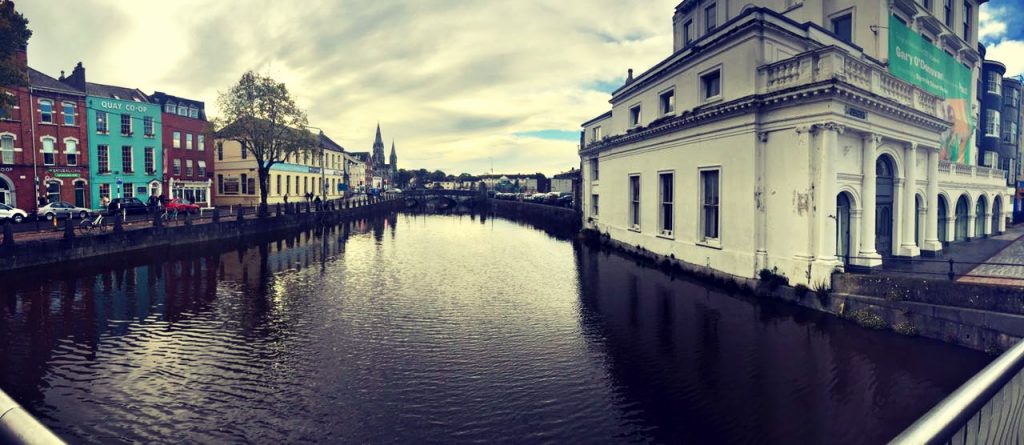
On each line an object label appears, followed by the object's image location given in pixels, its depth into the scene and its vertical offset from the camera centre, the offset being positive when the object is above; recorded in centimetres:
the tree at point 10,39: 1975 +689
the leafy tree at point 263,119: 3984 +718
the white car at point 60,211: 3163 -26
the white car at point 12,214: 2925 -40
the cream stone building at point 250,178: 5653 +341
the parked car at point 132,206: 3583 +5
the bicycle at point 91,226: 2522 -97
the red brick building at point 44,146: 3600 +470
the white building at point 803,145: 1638 +230
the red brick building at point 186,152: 4891 +568
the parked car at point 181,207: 3872 -5
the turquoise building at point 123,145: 4156 +552
